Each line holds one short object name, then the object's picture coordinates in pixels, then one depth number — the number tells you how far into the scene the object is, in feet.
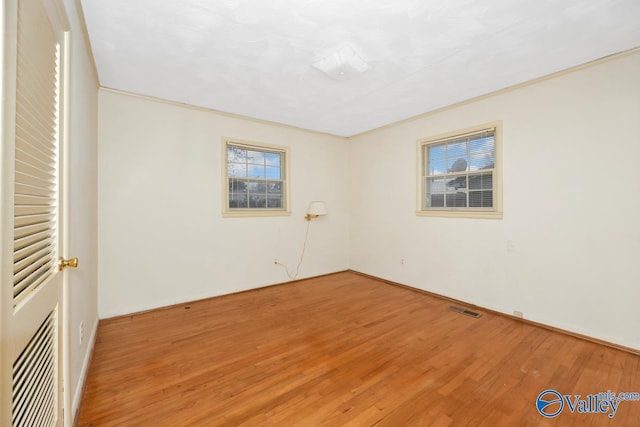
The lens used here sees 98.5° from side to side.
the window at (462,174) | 11.22
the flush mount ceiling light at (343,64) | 8.18
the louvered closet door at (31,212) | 2.60
